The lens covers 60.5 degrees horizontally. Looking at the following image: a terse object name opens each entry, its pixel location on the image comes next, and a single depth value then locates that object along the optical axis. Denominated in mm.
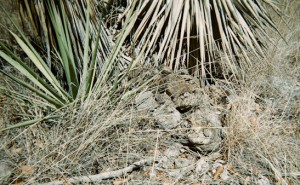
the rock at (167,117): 2139
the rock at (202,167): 1900
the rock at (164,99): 2334
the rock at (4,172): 1646
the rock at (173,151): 2041
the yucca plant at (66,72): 1899
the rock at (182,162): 1969
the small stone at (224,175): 1889
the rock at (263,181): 1856
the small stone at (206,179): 1802
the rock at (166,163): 1950
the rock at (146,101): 2248
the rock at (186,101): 2291
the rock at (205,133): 2029
